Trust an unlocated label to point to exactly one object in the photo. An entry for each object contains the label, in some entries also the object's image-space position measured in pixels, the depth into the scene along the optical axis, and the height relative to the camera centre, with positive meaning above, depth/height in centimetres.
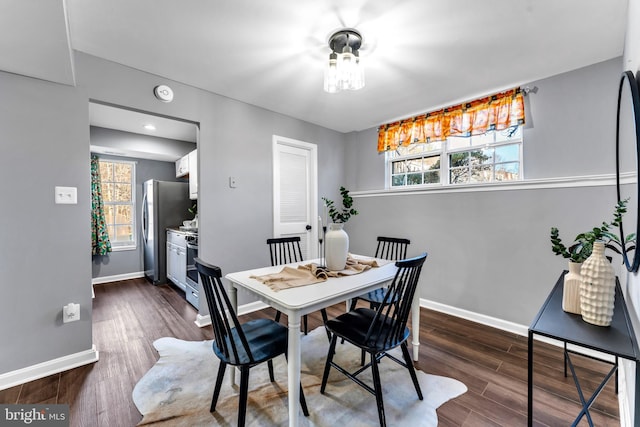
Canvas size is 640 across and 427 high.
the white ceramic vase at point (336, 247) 195 -27
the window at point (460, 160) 268 +56
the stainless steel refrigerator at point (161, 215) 414 -4
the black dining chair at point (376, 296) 220 -73
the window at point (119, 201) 452 +21
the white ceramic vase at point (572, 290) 115 -36
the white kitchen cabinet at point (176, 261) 356 -70
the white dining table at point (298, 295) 132 -46
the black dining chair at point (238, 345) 131 -73
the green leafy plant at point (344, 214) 190 -1
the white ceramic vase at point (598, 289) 103 -32
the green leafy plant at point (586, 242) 113 -16
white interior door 336 +26
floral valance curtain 258 +98
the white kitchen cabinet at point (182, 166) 424 +76
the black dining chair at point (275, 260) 241 -47
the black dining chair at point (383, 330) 146 -73
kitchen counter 359 -26
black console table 86 -46
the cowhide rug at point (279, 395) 152 -118
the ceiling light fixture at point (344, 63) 182 +103
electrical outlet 200 -75
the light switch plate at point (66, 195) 197 +14
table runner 165 -44
